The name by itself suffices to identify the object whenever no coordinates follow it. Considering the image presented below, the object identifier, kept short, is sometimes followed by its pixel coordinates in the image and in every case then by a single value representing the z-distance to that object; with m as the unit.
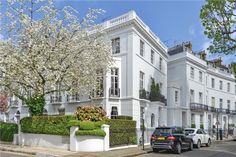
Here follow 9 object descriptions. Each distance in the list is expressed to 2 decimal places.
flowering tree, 12.17
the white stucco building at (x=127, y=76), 15.50
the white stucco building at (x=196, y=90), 22.67
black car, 11.35
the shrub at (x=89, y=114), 11.55
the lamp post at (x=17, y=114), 21.23
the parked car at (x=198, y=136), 14.18
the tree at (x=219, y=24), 12.09
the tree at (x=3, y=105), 23.25
